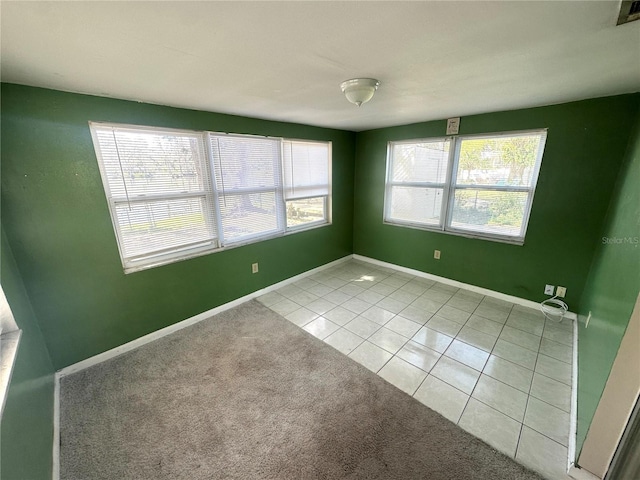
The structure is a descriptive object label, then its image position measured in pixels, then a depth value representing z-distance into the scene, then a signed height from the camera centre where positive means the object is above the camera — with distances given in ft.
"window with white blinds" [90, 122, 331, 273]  6.66 -0.45
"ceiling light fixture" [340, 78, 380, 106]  5.12 +1.71
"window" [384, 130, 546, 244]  8.75 -0.48
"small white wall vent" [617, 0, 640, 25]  2.80 +1.81
